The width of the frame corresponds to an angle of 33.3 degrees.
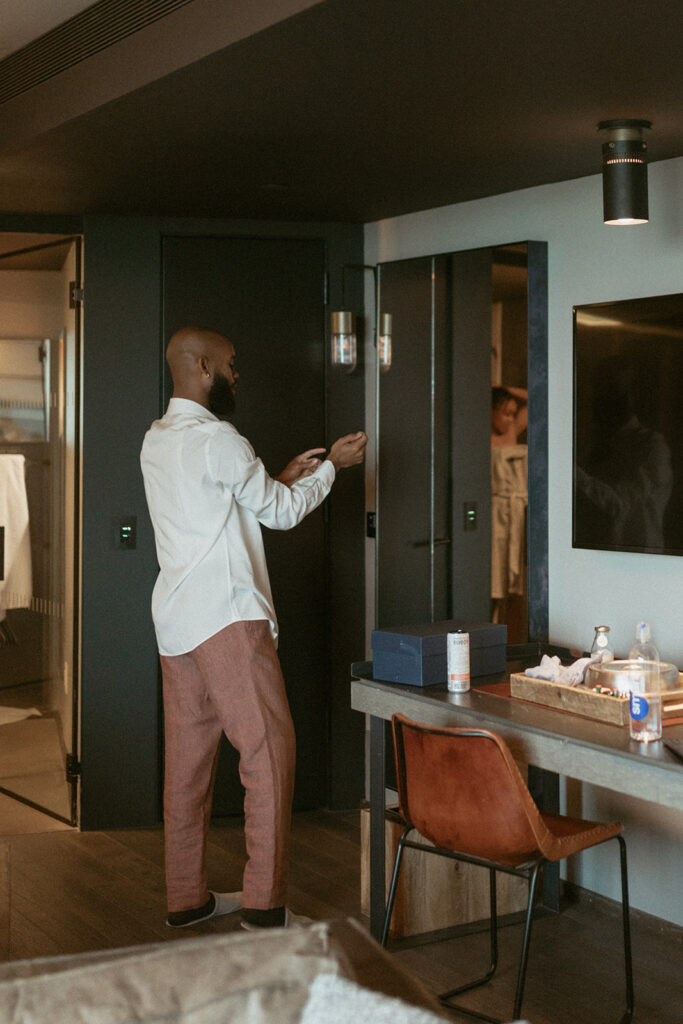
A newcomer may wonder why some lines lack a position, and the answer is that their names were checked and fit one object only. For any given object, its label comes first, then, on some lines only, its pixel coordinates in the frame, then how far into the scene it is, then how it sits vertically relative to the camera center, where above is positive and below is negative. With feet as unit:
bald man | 10.63 -0.75
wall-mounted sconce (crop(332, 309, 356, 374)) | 13.93 +2.27
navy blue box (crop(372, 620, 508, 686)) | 10.10 -1.16
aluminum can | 9.92 -1.21
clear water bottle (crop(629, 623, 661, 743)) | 8.23 -1.29
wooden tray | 8.82 -1.41
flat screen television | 10.61 +0.95
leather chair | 8.48 -2.20
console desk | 7.91 -1.63
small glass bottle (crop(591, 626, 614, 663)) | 9.75 -1.04
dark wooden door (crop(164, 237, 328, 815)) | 14.34 +1.84
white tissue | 9.46 -1.24
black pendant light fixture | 9.82 +3.02
